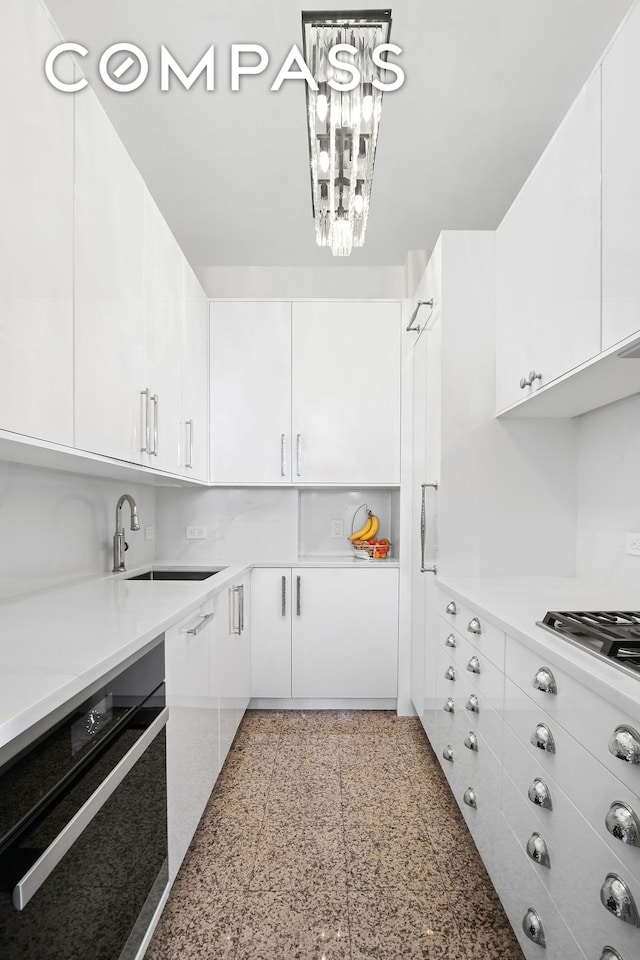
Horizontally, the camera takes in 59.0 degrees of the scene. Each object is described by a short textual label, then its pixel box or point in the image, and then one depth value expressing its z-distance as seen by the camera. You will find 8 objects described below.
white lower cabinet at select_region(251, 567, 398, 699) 3.11
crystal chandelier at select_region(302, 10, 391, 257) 1.54
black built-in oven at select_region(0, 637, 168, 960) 0.80
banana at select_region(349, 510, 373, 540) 3.46
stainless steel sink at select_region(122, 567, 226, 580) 2.98
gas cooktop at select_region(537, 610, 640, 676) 1.09
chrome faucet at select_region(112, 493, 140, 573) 2.48
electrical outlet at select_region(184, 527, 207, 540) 3.39
